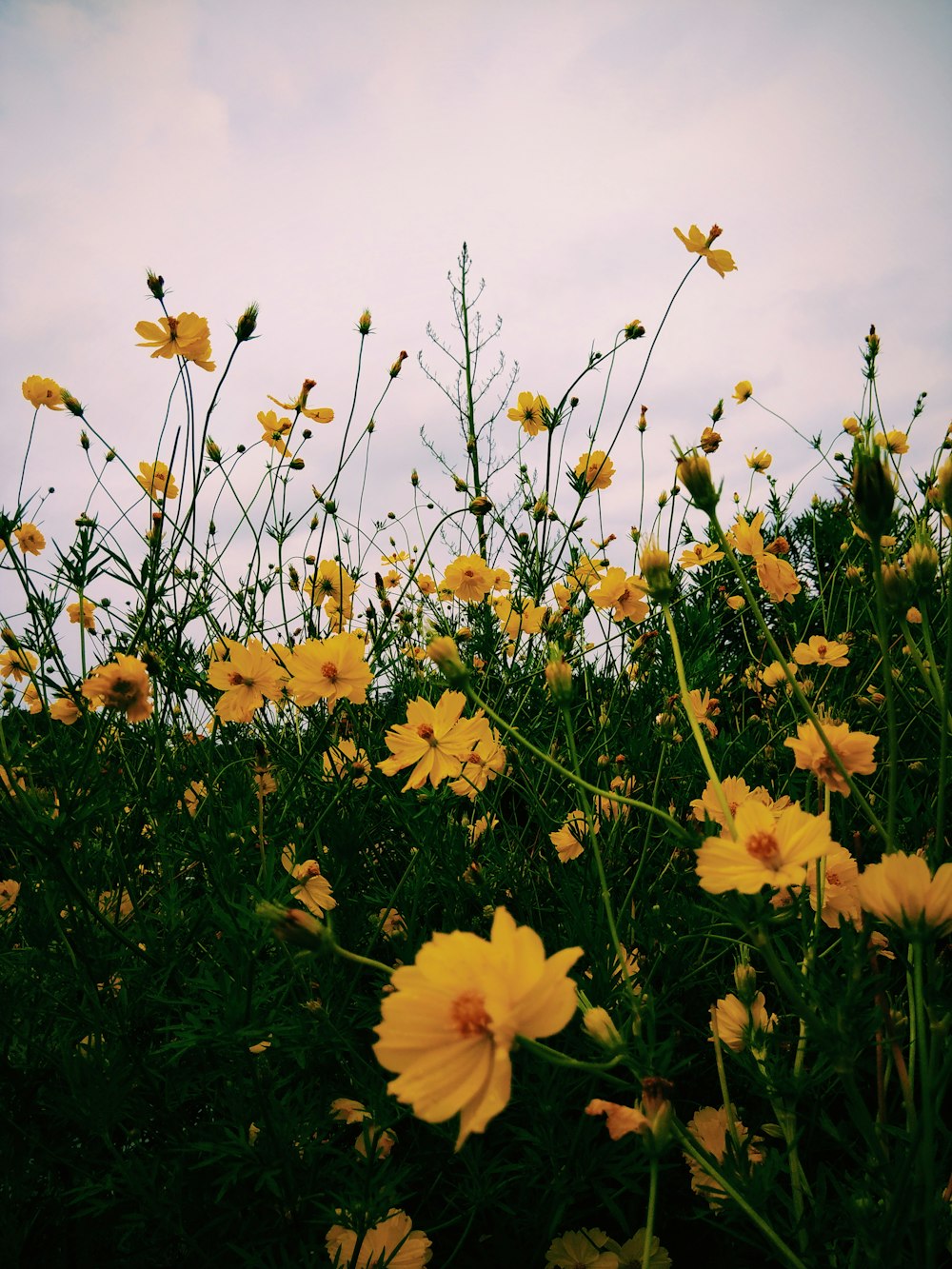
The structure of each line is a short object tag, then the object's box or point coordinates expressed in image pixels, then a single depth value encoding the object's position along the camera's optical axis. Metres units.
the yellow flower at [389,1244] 0.49
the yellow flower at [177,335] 0.74
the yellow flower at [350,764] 0.70
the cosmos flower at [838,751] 0.50
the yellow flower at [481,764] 0.67
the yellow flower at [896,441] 0.97
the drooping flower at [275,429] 0.92
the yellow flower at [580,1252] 0.48
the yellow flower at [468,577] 0.86
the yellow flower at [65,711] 0.66
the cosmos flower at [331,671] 0.62
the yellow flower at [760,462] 1.16
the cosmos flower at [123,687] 0.57
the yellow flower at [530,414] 0.94
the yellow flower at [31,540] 0.89
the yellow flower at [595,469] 0.86
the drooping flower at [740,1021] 0.48
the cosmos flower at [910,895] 0.36
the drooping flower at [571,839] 0.71
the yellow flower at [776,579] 0.61
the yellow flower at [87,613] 0.75
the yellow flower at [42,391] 0.82
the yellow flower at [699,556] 0.77
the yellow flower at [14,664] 0.76
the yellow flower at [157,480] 0.83
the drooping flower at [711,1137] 0.50
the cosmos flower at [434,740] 0.60
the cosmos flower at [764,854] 0.39
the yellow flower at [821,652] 0.69
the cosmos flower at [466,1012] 0.30
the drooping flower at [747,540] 0.63
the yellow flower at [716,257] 0.75
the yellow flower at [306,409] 0.84
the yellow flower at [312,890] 0.60
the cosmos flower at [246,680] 0.67
